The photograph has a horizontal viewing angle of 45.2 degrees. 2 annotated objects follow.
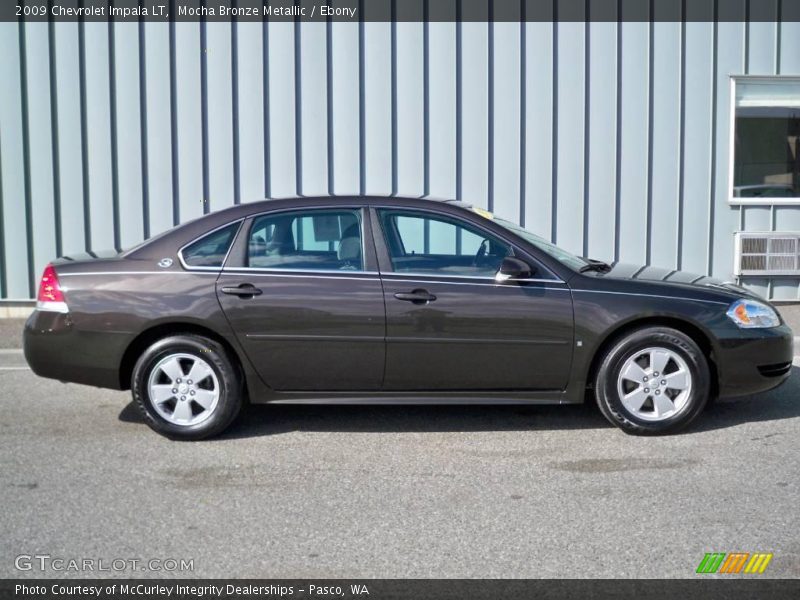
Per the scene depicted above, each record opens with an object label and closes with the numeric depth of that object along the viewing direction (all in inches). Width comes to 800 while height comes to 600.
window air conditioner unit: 407.2
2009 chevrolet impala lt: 227.5
